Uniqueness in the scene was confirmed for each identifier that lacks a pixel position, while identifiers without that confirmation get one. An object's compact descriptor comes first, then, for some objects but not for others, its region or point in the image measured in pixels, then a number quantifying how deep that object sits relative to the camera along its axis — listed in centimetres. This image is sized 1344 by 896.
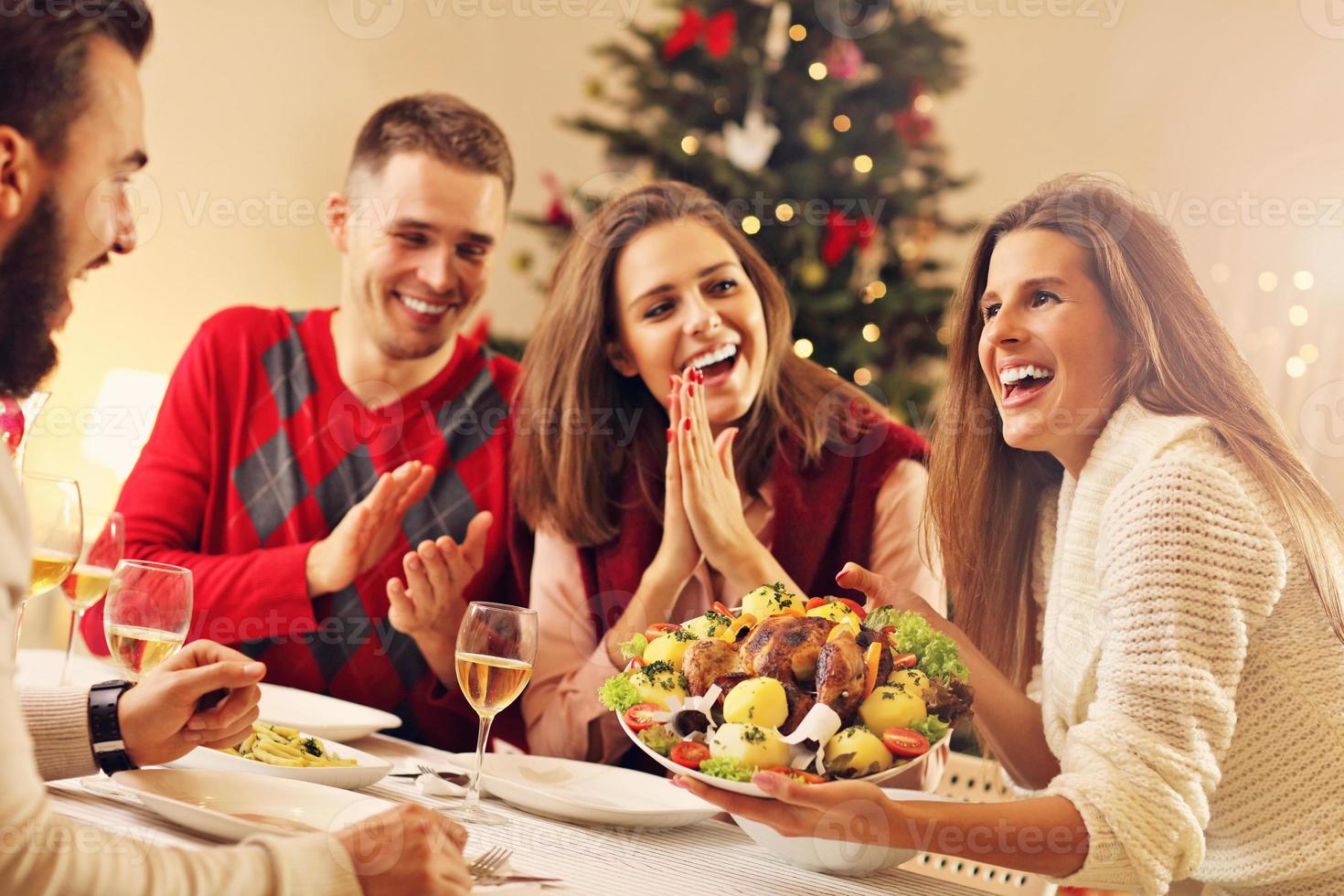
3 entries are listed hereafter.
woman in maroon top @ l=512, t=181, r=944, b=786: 191
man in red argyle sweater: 208
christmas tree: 326
